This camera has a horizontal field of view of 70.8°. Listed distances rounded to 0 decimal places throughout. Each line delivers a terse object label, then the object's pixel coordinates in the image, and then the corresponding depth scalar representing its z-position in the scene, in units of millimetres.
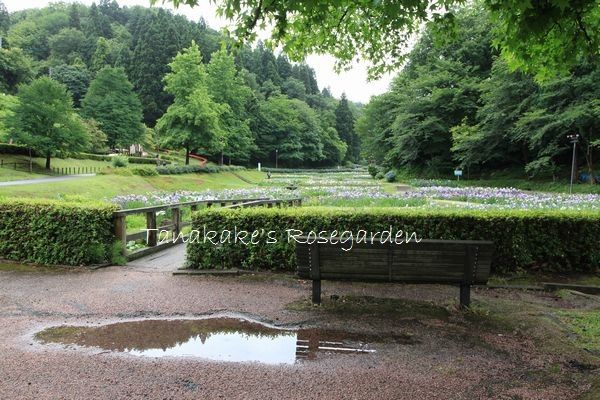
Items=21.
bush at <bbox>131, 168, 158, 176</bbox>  31450
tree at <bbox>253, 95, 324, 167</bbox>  84062
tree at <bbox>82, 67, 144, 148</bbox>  55156
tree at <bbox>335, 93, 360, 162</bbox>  109375
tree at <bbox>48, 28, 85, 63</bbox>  98312
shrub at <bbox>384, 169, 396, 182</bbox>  48225
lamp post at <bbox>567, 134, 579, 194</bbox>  28156
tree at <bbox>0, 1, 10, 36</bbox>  101231
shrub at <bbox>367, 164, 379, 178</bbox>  58125
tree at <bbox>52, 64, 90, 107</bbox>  77062
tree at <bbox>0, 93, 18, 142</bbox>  31797
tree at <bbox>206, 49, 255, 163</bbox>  56562
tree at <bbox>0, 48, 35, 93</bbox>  63688
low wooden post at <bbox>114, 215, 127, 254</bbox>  7875
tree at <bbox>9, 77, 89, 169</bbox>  31844
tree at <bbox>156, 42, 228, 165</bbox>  41312
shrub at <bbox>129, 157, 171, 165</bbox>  45188
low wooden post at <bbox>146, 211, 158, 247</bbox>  9203
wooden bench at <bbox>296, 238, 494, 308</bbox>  5141
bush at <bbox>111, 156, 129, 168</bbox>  37469
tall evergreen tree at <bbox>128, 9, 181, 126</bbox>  72812
